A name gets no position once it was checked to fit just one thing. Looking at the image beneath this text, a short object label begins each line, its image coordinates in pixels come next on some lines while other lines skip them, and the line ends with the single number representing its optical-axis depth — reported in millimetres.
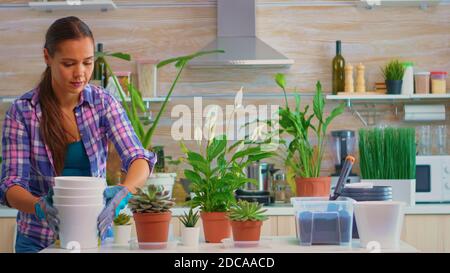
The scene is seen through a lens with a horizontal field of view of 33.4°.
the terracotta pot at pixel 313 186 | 3672
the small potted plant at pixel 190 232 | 1966
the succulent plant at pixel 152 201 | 1879
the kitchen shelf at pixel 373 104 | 4730
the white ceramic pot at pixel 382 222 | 1854
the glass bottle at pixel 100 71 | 4602
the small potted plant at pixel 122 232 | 2014
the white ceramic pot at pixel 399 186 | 3949
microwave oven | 4281
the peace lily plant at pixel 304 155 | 3688
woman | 2164
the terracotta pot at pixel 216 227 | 2109
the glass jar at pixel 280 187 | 4430
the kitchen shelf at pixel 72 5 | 4629
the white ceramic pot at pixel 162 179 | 3801
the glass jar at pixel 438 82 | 4605
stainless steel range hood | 4465
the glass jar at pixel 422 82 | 4605
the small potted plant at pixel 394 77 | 4582
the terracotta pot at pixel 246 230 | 1952
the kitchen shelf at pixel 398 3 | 4629
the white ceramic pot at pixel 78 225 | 1792
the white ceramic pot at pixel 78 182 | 1802
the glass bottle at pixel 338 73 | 4664
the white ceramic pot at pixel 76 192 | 1788
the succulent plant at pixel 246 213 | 1958
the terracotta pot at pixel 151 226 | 1884
